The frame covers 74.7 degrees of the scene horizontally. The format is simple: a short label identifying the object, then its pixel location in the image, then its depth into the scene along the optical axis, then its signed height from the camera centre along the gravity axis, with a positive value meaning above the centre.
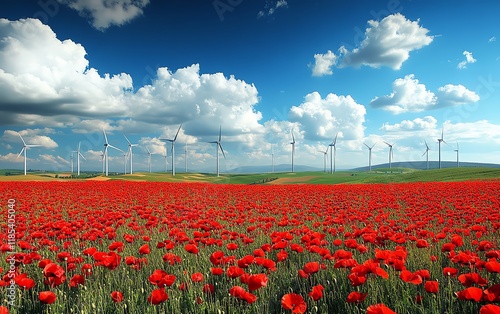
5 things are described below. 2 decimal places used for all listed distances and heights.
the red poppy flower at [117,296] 4.34 -1.81
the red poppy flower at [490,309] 2.81 -1.26
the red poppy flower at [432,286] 4.00 -1.52
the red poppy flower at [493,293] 3.60 -1.44
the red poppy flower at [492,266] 4.15 -1.32
